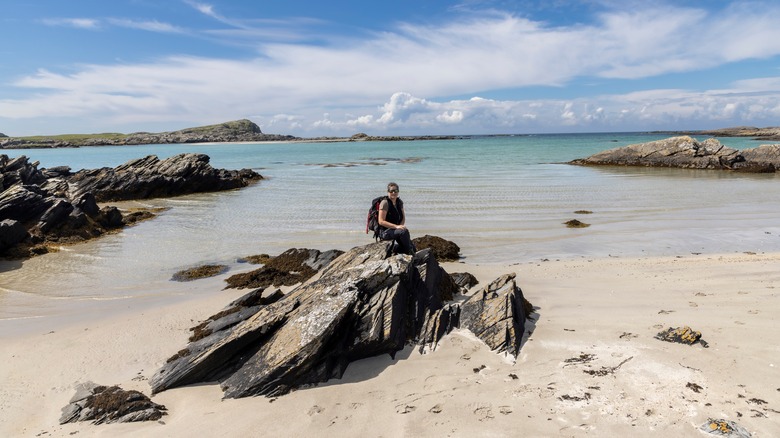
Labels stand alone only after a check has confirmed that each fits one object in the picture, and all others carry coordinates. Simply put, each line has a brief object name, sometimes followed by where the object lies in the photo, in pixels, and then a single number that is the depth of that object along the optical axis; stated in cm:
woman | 995
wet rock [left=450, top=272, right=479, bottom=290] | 1087
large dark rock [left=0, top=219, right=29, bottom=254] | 1549
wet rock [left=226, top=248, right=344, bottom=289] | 1188
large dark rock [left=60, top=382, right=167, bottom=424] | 608
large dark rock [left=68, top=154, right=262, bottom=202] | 3347
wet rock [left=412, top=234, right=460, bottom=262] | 1392
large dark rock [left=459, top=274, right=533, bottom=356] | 731
